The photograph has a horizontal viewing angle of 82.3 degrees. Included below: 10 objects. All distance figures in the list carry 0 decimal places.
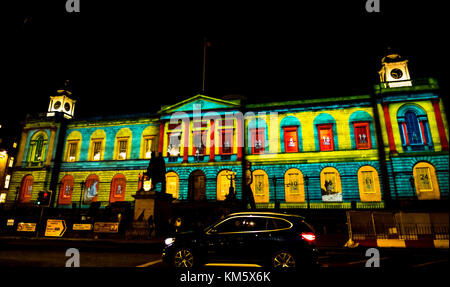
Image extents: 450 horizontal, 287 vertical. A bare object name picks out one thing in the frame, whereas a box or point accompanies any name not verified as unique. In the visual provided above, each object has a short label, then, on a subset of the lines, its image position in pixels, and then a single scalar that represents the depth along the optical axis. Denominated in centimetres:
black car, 628
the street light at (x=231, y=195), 2193
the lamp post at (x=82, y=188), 3150
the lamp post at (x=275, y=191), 2756
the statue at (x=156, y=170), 1623
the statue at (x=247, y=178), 2827
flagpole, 3037
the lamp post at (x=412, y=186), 2495
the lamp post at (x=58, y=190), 3453
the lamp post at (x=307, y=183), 2665
